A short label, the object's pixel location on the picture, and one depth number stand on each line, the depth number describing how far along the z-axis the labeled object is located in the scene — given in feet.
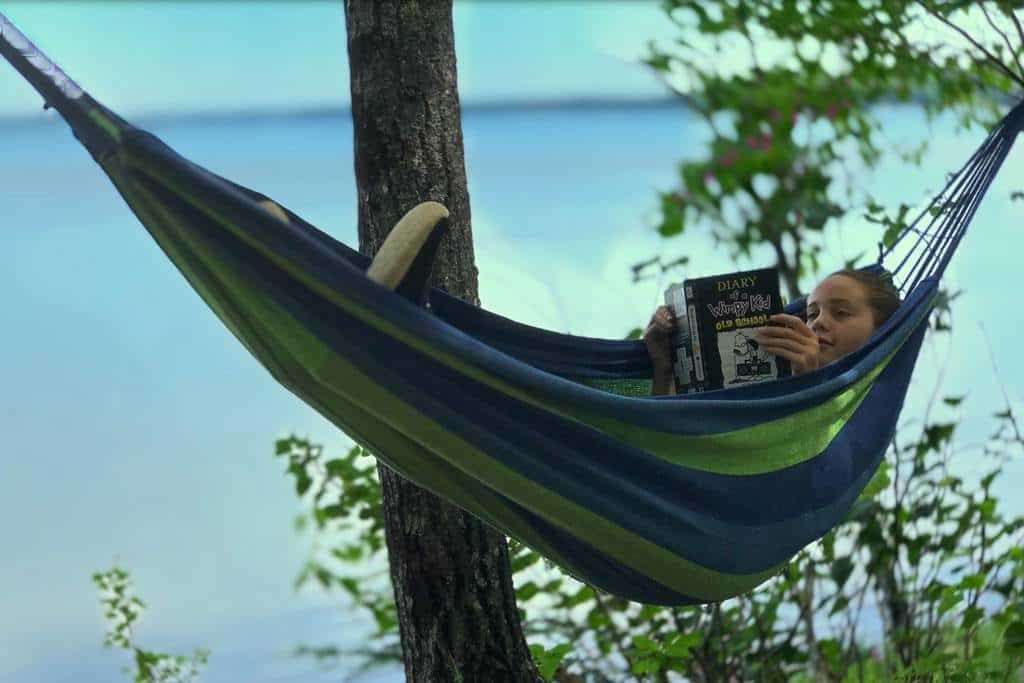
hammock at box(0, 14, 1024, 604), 9.83
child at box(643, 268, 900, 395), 14.37
